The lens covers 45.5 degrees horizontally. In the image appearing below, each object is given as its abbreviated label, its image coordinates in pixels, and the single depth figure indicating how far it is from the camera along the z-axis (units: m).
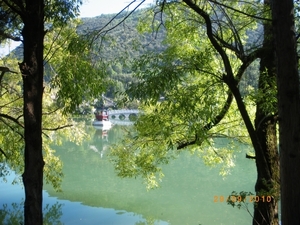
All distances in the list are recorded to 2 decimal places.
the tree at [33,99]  2.74
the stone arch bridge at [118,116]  40.09
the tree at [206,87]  3.25
